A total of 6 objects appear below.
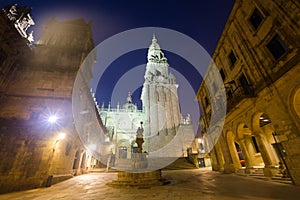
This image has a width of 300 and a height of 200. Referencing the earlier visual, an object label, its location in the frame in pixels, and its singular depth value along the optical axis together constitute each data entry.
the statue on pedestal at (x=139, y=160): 9.88
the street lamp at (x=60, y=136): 10.19
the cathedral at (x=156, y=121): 31.80
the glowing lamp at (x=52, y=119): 10.14
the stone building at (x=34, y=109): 8.48
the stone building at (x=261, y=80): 6.64
